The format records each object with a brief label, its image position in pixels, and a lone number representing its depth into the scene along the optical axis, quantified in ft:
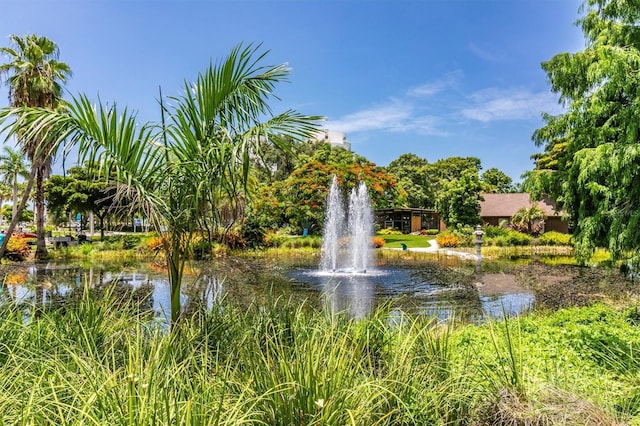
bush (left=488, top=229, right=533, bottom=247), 82.99
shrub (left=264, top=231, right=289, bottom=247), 82.38
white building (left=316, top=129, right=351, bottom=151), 303.89
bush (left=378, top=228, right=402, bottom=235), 125.86
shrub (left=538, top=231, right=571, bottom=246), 82.40
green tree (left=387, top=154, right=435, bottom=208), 155.02
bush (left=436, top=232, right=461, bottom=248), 87.47
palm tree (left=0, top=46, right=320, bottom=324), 11.77
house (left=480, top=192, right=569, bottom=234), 111.86
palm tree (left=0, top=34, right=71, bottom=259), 51.19
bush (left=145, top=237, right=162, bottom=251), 67.72
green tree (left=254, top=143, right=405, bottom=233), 89.40
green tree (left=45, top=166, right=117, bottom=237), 82.07
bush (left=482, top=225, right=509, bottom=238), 92.99
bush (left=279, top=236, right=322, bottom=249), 81.51
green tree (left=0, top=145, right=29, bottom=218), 126.36
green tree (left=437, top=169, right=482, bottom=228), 100.63
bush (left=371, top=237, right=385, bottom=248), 85.25
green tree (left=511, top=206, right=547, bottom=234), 104.06
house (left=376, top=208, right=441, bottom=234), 137.80
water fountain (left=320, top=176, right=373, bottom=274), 60.46
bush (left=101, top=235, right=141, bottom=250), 72.30
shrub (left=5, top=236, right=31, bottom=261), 58.44
